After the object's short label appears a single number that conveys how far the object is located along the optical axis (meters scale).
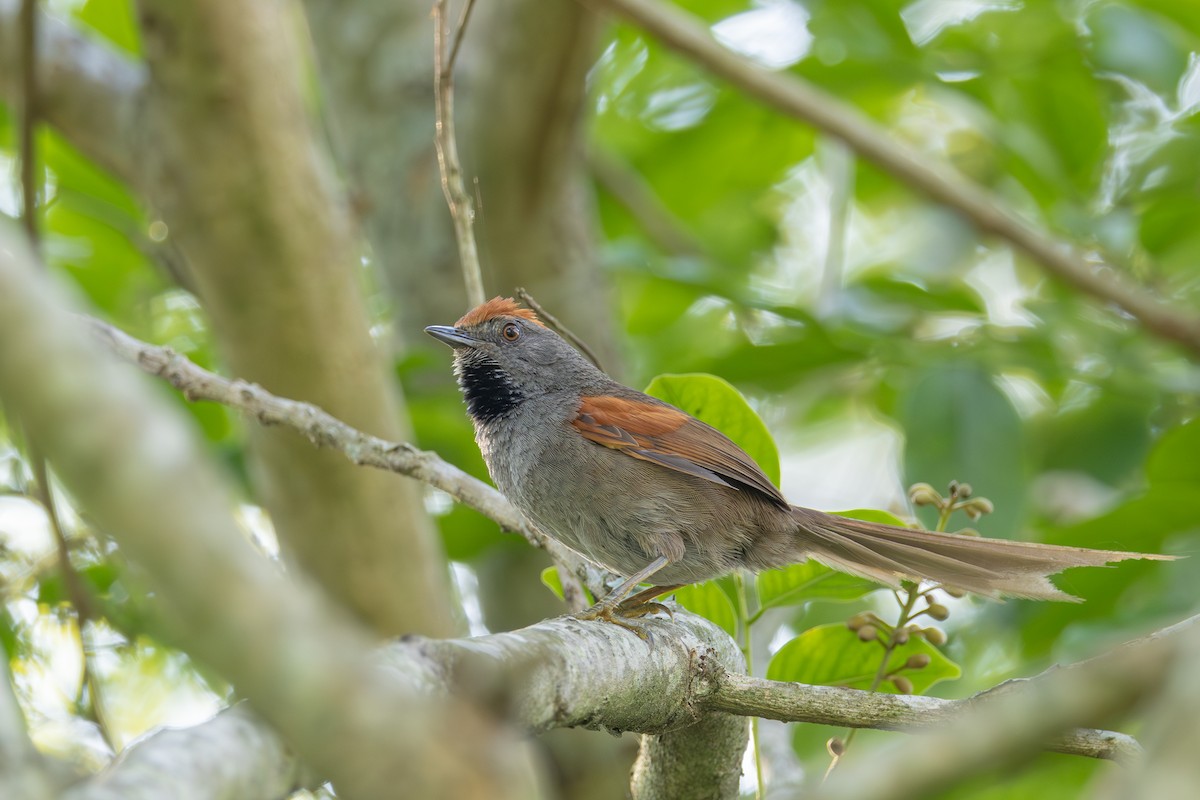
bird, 7.32
